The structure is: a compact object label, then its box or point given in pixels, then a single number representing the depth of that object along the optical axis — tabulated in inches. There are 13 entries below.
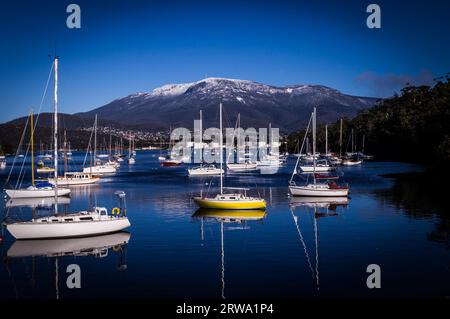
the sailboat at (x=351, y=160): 4788.4
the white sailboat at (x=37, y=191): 2252.3
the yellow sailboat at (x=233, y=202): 1758.1
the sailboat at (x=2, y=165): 5102.4
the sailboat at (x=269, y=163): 4947.1
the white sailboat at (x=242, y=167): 4468.5
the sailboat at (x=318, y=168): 3821.4
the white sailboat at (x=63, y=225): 1274.6
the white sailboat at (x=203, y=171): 3779.5
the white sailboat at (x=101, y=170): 3983.8
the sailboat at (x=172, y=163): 5344.5
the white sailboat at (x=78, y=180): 2923.7
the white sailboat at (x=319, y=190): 2156.7
